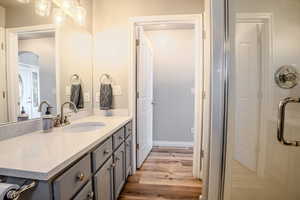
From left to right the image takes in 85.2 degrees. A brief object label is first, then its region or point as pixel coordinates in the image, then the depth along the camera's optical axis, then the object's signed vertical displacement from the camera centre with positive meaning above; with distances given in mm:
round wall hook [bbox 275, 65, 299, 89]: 1257 +145
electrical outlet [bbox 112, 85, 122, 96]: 2207 +78
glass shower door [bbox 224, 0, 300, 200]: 1154 -42
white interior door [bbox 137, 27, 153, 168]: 2273 -17
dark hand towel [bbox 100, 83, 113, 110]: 2125 -3
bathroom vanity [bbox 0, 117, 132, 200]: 697 -341
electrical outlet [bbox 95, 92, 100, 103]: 2264 -17
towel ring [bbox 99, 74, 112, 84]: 2225 +245
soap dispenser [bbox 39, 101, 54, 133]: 1293 -212
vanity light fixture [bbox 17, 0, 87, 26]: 1373 +869
